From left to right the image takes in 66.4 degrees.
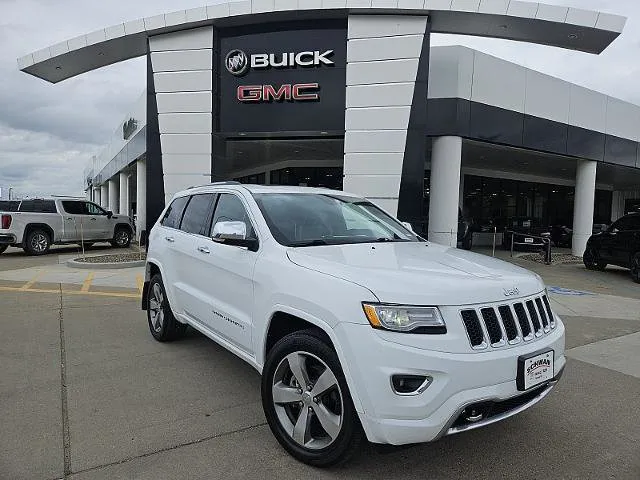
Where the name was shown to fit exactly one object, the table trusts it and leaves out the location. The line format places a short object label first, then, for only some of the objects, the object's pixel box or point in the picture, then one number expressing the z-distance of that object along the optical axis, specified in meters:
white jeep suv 2.52
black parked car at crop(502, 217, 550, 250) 19.03
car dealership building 12.29
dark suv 12.34
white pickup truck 15.27
